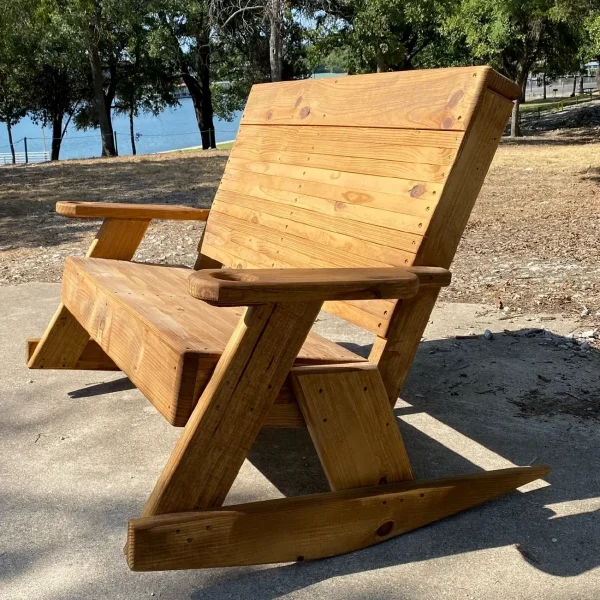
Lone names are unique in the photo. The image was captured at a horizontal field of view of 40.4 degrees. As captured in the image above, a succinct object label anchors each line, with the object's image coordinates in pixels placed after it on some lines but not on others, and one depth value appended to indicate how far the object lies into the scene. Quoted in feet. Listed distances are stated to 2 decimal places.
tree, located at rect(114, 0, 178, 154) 82.89
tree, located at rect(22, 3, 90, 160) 85.05
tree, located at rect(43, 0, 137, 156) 67.62
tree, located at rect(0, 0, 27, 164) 57.82
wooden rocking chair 6.51
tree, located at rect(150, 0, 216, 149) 76.59
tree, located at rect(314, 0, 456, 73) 67.62
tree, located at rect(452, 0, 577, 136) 57.31
